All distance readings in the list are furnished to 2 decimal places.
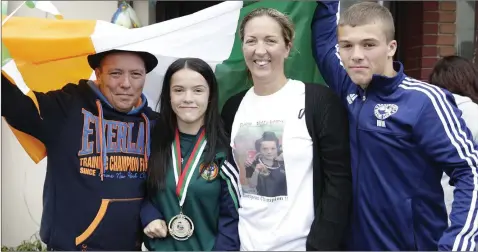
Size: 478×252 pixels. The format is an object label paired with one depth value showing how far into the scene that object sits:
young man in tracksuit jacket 2.49
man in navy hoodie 2.99
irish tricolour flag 3.25
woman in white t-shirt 2.65
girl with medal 2.88
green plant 5.03
